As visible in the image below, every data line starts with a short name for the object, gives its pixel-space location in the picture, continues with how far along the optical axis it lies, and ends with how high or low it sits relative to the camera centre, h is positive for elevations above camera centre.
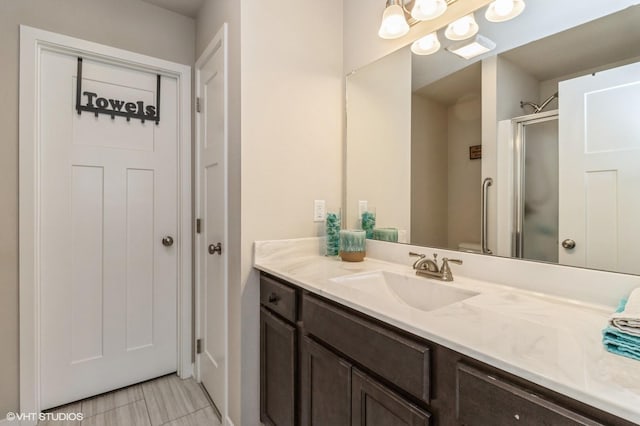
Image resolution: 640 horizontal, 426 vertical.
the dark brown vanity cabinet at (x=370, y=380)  0.57 -0.42
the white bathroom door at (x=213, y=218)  1.67 -0.03
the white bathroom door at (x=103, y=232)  1.77 -0.12
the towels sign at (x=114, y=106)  1.82 +0.68
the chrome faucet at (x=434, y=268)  1.18 -0.22
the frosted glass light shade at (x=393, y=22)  1.38 +0.88
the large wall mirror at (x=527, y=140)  0.89 +0.27
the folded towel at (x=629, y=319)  0.59 -0.21
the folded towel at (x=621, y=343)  0.57 -0.25
